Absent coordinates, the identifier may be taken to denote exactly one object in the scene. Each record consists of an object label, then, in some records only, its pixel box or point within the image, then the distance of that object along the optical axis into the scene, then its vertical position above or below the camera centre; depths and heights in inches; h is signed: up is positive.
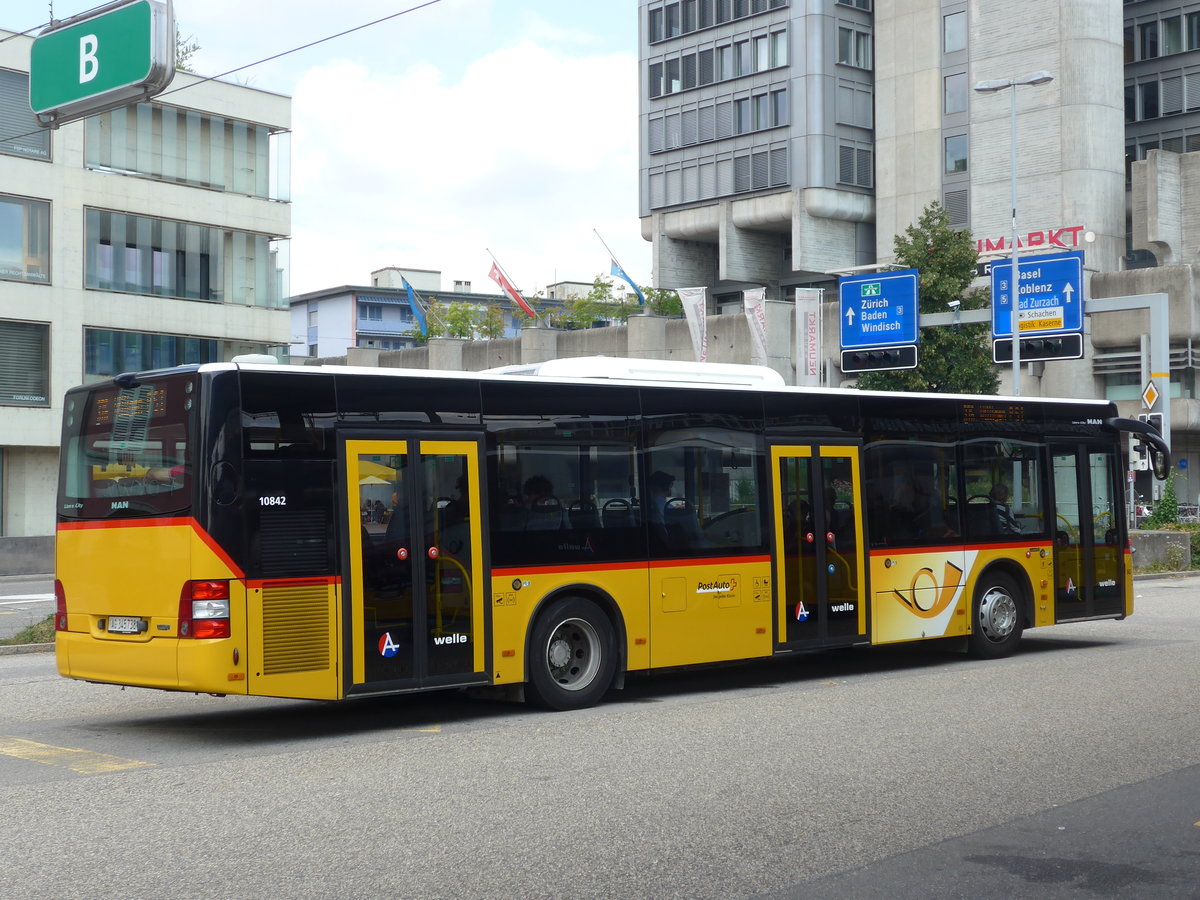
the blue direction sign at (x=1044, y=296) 1337.4 +161.6
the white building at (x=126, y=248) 1585.9 +267.5
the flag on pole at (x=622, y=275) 2918.3 +414.8
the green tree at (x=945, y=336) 1851.6 +172.7
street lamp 1348.2 +158.2
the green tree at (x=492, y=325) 3764.8 +391.7
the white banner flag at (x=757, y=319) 2058.3 +217.6
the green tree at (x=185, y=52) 2305.9 +684.1
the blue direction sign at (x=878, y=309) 1433.3 +161.6
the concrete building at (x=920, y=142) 2309.3 +574.4
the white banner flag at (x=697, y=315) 2130.9 +233.3
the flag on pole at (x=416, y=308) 3073.3 +362.4
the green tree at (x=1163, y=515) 1354.6 -38.3
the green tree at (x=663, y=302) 3174.2 +375.5
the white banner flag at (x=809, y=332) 1952.5 +190.0
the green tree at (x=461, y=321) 3732.8 +401.2
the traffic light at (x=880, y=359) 1439.5 +113.2
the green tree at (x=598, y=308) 3501.5 +401.4
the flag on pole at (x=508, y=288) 2815.0 +383.8
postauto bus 412.8 -14.3
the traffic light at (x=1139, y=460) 751.1 +8.5
